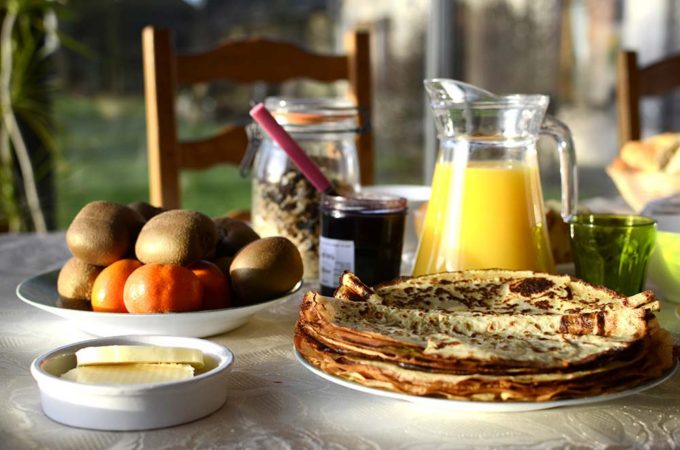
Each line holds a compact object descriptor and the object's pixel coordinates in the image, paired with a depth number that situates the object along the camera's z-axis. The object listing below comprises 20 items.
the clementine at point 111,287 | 0.81
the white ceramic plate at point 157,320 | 0.77
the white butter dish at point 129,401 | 0.57
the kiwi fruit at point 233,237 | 0.94
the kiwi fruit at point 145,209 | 0.95
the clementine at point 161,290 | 0.78
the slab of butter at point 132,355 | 0.61
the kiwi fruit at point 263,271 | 0.84
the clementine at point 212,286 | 0.84
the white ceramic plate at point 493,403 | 0.58
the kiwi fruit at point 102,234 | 0.85
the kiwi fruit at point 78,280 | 0.85
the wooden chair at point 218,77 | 1.57
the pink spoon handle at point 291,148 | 1.01
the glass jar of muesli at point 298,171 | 1.13
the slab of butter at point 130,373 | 0.60
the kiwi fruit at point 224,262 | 0.89
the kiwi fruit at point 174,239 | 0.84
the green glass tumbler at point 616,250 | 0.94
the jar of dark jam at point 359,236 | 0.95
